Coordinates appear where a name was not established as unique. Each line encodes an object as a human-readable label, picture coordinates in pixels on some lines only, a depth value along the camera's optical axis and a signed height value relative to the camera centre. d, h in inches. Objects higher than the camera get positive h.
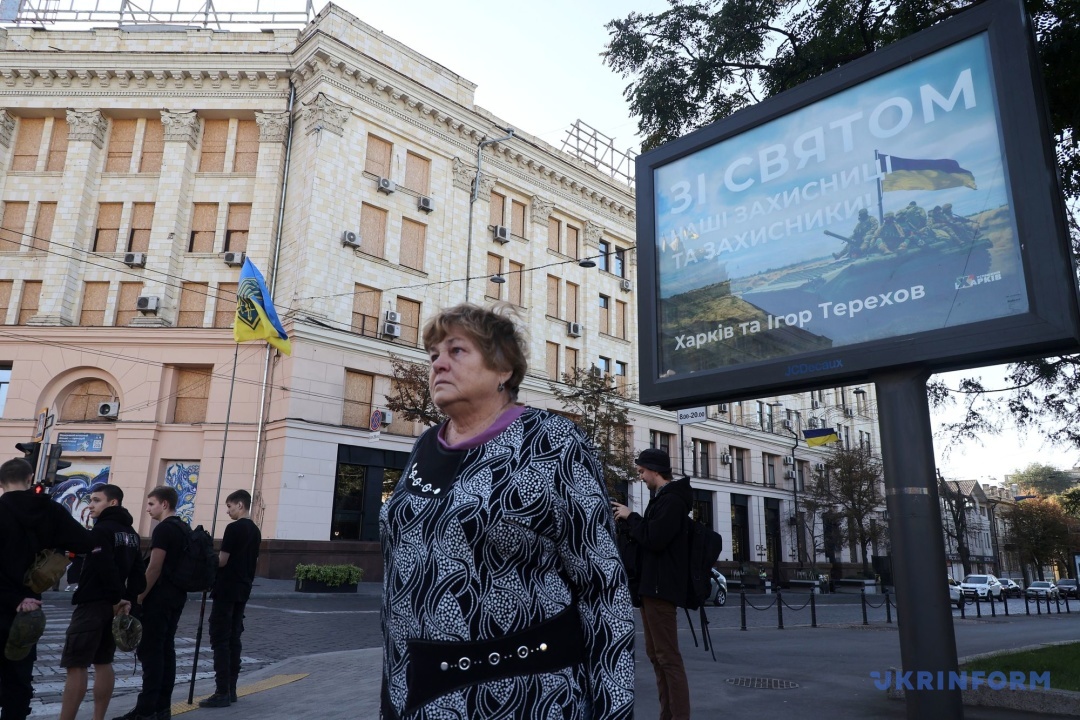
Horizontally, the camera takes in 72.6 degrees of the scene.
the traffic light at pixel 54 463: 667.9 +59.6
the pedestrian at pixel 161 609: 221.6 -23.8
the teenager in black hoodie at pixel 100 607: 209.9 -22.0
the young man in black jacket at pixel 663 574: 211.9 -9.4
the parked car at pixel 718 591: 944.0 -62.9
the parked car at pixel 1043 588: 1841.5 -100.7
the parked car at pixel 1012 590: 1998.0 -114.1
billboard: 185.6 +88.9
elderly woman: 81.4 -5.6
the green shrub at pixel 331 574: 809.5 -42.5
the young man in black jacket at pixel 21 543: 186.4 -3.6
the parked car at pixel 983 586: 1612.9 -85.2
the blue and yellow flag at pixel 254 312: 633.6 +188.7
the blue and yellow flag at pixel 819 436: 845.8 +123.3
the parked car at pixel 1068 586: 1789.9 -97.5
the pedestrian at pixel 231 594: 252.1 -21.6
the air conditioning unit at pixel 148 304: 995.3 +300.3
